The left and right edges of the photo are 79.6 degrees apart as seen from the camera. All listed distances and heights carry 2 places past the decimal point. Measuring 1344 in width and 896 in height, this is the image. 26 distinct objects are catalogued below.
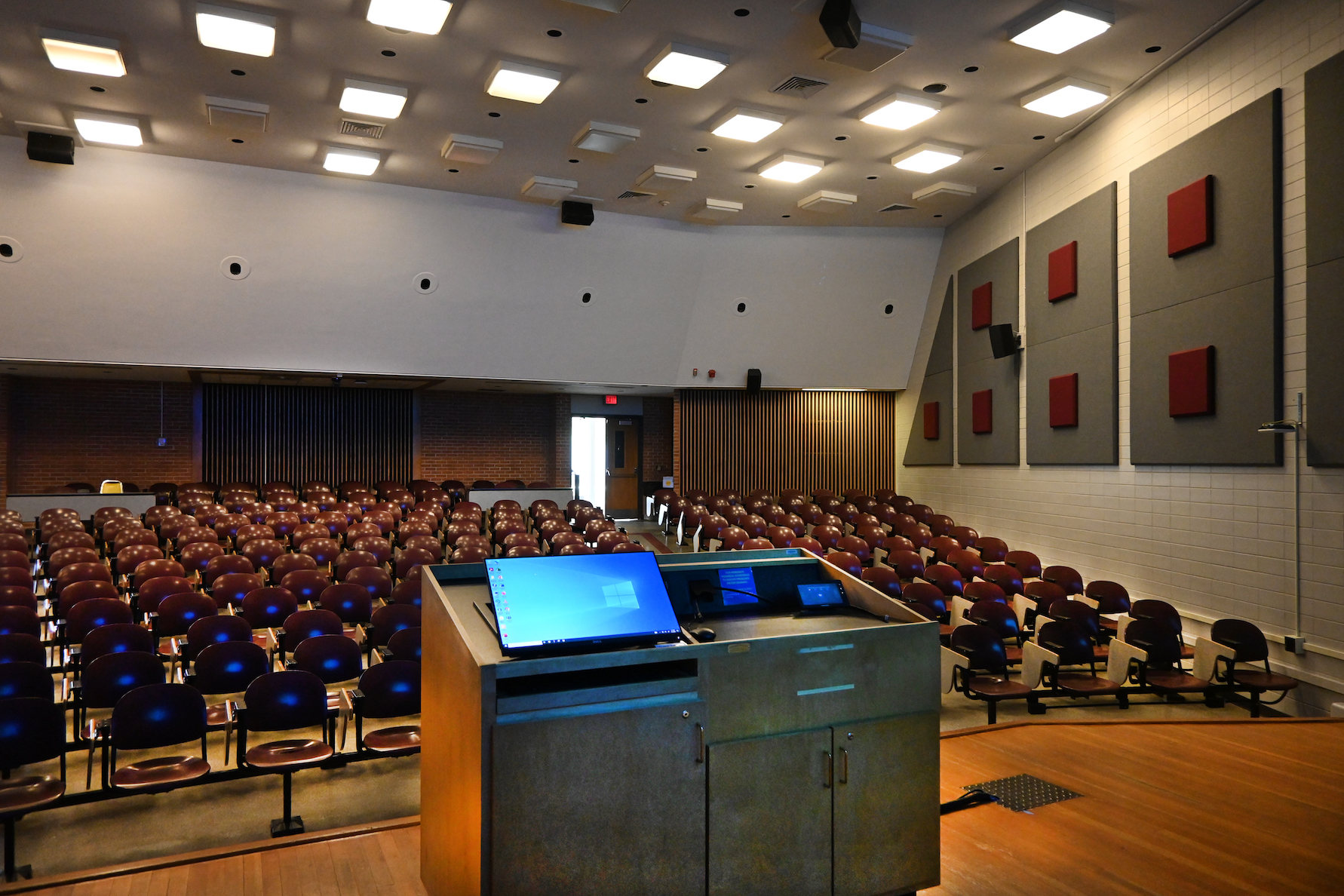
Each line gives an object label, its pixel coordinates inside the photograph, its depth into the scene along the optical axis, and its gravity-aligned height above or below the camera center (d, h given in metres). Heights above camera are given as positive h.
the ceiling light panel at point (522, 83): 7.71 +3.61
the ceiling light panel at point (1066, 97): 8.26 +3.69
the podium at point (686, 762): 2.14 -0.91
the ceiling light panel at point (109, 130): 8.76 +3.54
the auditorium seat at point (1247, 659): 6.11 -1.66
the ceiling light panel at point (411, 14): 6.56 +3.60
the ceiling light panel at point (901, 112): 8.51 +3.66
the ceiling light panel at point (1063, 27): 6.78 +3.66
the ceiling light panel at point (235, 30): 6.69 +3.58
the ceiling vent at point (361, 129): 9.05 +3.65
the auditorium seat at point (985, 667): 5.89 -1.67
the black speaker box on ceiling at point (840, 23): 6.52 +3.47
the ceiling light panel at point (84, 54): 7.09 +3.57
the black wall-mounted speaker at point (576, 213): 11.71 +3.43
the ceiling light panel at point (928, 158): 9.95 +3.67
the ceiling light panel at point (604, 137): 9.19 +3.62
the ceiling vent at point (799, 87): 8.12 +3.71
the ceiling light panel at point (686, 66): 7.38 +3.61
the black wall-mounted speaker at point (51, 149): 9.09 +3.41
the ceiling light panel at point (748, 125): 8.89 +3.66
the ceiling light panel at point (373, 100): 8.12 +3.62
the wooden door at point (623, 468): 16.42 -0.37
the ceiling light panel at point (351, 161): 9.87 +3.59
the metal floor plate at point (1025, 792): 3.71 -1.63
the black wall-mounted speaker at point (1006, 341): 11.03 +1.49
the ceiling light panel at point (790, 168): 10.23 +3.64
